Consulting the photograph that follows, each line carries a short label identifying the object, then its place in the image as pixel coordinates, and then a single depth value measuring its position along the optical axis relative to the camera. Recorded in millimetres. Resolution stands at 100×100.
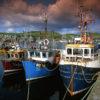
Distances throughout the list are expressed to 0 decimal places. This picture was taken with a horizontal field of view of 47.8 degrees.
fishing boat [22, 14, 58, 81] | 13282
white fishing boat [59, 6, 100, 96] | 10425
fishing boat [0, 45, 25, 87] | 15422
